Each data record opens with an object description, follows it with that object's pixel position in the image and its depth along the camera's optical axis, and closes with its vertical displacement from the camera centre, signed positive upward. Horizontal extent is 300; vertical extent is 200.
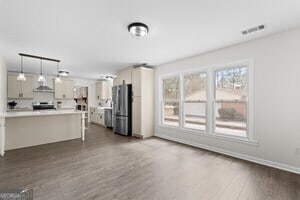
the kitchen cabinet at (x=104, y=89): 8.34 +0.69
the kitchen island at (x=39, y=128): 3.97 -0.80
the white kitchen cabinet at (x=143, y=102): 5.25 -0.03
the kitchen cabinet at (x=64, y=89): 7.24 +0.60
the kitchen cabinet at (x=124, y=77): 5.69 +0.96
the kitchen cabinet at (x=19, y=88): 6.04 +0.58
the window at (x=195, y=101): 4.24 +0.00
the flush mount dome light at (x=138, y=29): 2.53 +1.24
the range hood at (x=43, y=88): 5.34 +0.48
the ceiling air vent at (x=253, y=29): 2.68 +1.31
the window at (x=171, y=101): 4.97 +0.00
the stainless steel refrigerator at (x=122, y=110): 5.55 -0.32
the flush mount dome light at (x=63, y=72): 6.26 +1.23
